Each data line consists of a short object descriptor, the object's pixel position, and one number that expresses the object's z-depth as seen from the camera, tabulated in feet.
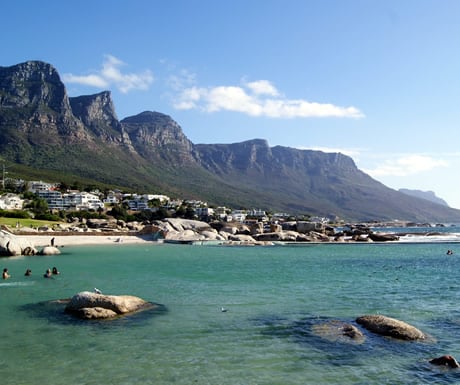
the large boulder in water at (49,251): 160.01
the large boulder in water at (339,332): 48.24
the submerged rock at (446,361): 40.16
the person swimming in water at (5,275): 98.17
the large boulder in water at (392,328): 49.24
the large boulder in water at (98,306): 58.18
